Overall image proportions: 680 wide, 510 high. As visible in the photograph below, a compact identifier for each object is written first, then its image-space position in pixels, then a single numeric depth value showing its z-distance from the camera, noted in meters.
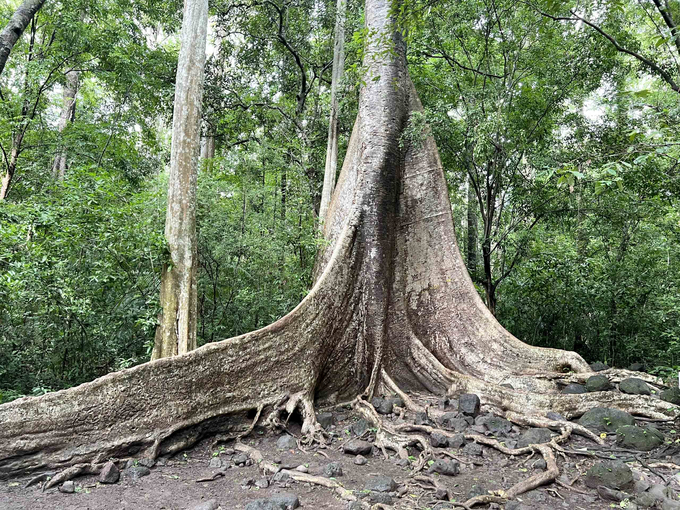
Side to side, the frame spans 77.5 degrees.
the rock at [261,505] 2.66
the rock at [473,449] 3.69
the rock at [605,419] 3.82
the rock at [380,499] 2.79
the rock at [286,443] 3.82
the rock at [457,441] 3.83
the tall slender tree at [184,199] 4.92
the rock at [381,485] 3.02
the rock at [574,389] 4.35
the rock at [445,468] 3.29
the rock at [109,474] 3.04
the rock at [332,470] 3.29
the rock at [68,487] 2.86
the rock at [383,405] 4.61
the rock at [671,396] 4.05
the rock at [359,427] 4.17
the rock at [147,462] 3.30
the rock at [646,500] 2.71
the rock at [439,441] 3.83
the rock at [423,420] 4.24
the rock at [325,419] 4.28
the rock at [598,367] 5.25
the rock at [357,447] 3.73
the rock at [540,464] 3.35
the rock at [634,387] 4.28
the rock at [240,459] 3.49
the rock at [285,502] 2.72
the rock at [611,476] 2.95
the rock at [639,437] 3.47
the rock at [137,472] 3.14
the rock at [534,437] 3.71
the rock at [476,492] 2.88
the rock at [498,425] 4.02
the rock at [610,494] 2.84
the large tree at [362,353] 3.29
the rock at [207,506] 2.69
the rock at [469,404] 4.31
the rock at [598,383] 4.26
